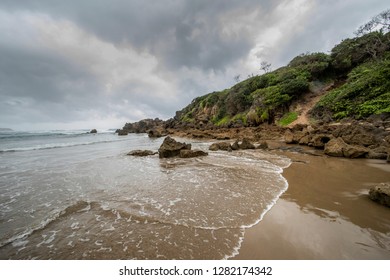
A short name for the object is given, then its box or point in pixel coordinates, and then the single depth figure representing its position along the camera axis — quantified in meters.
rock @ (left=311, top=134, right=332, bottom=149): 11.96
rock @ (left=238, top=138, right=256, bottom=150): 13.98
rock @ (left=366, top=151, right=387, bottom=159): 8.43
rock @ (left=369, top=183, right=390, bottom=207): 3.98
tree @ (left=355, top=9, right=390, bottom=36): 24.34
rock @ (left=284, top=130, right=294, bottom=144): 15.08
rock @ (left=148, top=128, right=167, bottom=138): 34.66
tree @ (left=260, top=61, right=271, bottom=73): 52.06
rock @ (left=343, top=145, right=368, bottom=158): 8.95
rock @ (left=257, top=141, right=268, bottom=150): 13.50
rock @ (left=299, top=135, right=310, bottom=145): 13.53
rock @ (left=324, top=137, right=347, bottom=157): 9.48
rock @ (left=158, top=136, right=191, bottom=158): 11.94
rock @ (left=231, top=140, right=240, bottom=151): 13.88
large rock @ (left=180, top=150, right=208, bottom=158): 11.41
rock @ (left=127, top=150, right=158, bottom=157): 12.98
